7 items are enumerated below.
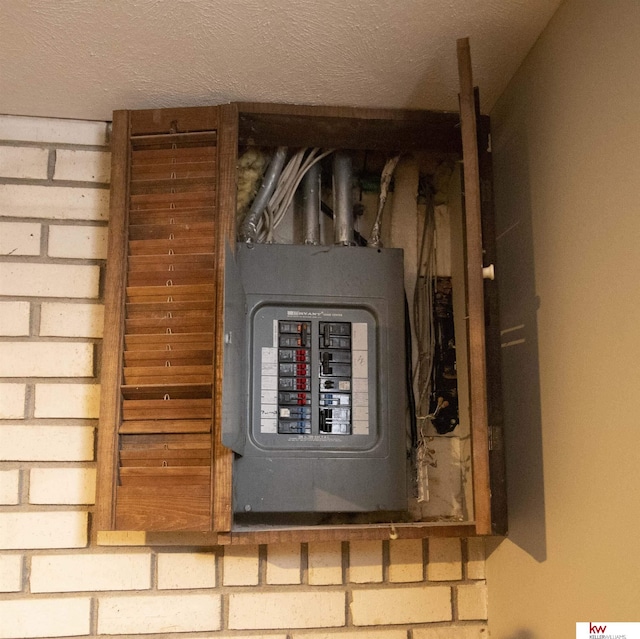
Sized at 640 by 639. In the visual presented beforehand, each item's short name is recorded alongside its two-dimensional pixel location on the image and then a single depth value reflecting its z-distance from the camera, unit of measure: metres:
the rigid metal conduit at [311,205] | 1.66
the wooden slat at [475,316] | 1.24
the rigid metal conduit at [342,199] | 1.65
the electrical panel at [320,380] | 1.48
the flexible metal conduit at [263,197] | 1.61
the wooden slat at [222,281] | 1.38
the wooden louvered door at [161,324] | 1.41
